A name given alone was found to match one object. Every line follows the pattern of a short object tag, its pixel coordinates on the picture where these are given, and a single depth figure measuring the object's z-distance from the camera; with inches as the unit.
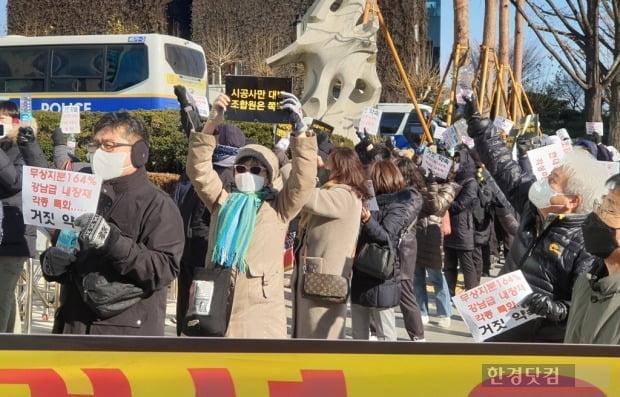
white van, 1902.1
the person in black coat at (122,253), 279.7
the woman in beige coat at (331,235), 408.8
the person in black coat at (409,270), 557.6
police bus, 1667.1
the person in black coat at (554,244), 311.0
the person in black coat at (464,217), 705.6
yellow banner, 200.1
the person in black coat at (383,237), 461.1
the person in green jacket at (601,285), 239.9
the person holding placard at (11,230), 436.1
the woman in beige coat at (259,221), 335.0
